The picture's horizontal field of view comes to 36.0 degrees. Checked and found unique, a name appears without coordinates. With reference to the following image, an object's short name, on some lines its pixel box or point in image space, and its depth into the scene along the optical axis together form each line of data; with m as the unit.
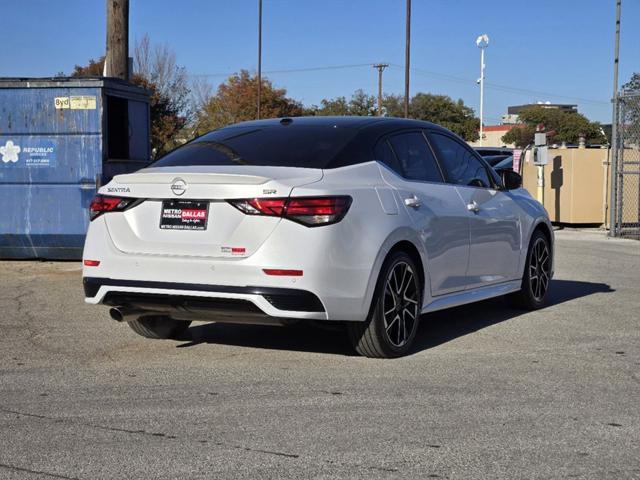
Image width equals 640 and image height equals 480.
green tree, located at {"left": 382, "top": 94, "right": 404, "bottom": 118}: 79.28
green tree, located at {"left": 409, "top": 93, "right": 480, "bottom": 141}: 82.88
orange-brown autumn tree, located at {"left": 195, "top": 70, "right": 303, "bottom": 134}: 63.56
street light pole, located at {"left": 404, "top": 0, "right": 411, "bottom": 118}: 33.00
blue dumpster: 12.32
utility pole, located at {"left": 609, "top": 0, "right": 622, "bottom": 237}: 18.64
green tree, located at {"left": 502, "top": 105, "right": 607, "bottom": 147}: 84.50
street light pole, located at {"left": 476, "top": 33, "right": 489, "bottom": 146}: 66.69
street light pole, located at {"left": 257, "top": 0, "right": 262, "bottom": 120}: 52.56
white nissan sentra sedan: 5.88
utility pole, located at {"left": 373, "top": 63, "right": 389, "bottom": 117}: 69.07
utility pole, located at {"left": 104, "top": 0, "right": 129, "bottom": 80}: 13.45
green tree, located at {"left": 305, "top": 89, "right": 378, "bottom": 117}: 76.31
